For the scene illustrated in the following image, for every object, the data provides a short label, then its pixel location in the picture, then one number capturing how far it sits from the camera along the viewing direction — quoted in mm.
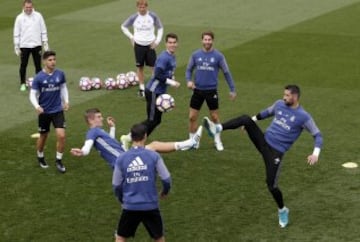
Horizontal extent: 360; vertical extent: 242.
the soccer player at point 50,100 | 15305
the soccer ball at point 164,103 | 16188
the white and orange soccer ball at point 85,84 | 21844
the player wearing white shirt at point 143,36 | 21469
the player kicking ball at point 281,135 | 12953
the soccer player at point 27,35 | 21938
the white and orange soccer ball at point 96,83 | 21922
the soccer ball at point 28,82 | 21841
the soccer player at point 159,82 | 16219
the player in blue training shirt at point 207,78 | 16406
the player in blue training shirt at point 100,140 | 12547
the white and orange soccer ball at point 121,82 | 22062
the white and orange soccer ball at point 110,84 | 21953
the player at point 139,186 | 10492
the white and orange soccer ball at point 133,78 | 22344
